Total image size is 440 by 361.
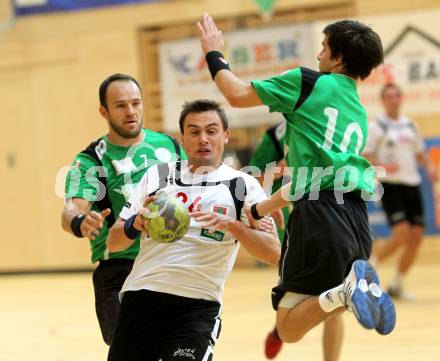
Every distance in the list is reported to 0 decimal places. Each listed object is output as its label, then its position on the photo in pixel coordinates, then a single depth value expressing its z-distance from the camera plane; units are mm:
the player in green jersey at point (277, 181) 10617
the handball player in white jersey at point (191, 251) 8234
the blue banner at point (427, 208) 25891
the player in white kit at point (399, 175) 19047
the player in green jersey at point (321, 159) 8766
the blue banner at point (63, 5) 28531
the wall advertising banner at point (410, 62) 25500
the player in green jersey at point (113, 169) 10016
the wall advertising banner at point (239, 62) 26703
